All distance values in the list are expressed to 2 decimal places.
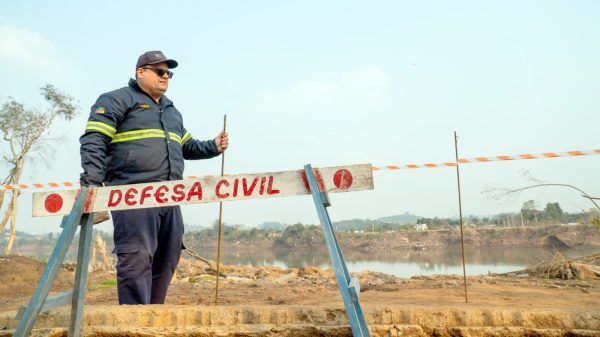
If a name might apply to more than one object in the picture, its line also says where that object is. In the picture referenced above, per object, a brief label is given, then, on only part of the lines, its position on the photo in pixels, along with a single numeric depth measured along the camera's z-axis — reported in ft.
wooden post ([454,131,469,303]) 15.96
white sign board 6.61
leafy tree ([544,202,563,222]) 192.03
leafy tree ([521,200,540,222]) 194.70
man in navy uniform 8.46
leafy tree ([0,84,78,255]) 56.39
